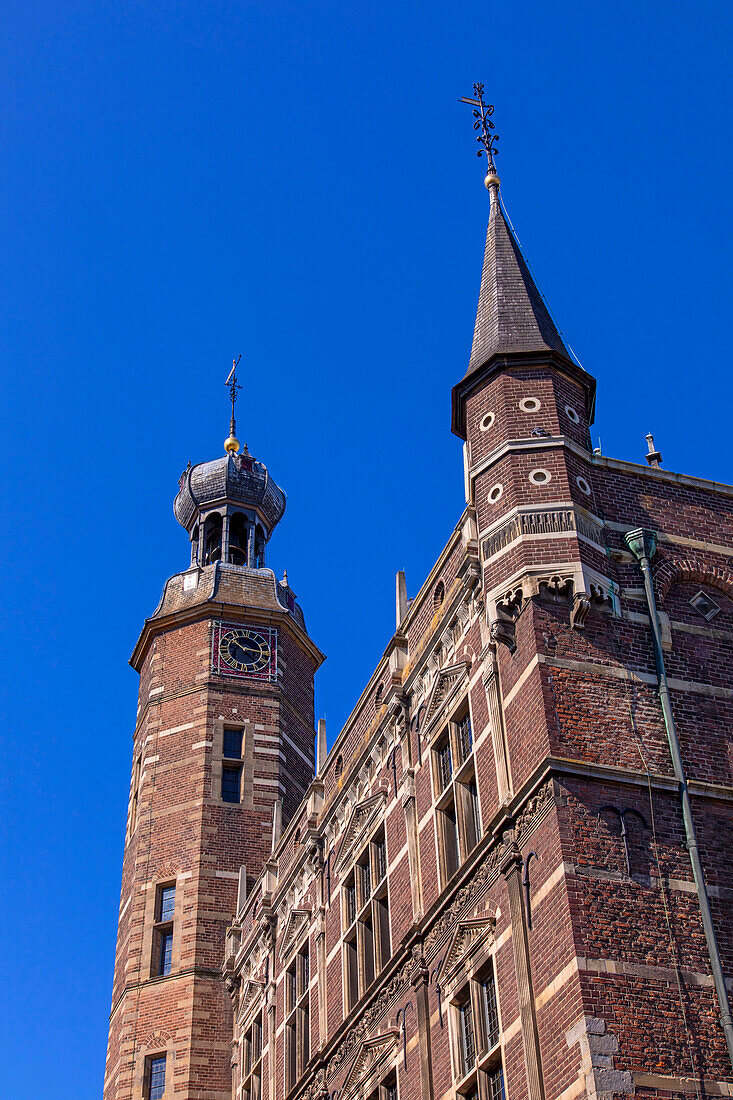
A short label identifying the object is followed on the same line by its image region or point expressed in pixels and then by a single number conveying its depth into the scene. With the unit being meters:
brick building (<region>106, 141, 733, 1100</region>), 17.84
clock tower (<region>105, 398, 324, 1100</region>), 36.66
